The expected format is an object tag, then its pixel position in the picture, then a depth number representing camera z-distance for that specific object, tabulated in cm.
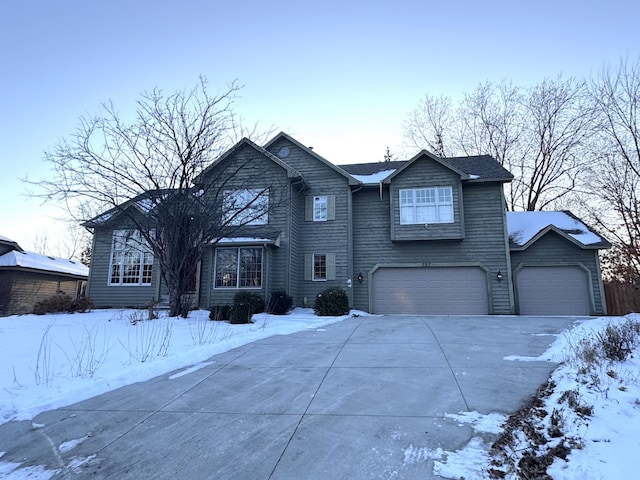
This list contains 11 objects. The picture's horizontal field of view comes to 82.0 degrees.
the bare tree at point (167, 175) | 1205
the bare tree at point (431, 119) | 2727
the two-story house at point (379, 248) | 1512
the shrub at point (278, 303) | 1398
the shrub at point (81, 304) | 1405
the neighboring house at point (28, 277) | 2013
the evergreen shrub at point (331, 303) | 1380
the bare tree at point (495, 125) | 2492
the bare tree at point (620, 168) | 1633
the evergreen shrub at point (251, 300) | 1347
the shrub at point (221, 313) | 1189
